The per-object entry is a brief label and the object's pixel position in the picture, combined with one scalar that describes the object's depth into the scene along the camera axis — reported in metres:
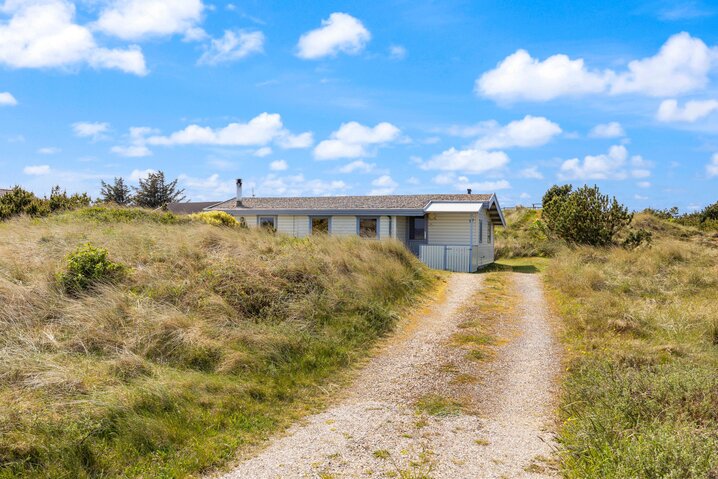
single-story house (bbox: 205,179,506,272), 21.50
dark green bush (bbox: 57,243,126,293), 8.49
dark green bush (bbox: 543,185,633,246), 23.27
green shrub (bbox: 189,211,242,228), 18.52
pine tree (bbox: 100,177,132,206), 45.81
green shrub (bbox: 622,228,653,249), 23.00
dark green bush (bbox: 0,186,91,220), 19.88
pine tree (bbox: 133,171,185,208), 46.97
